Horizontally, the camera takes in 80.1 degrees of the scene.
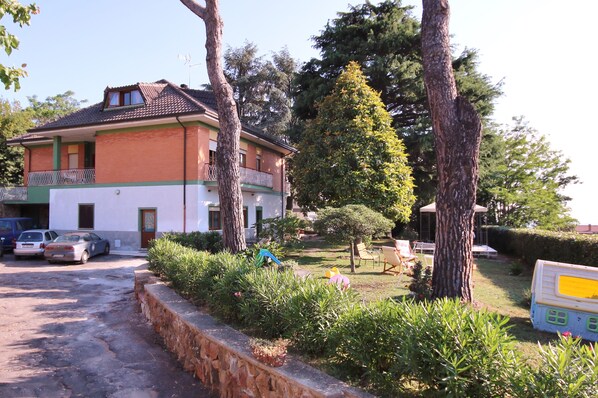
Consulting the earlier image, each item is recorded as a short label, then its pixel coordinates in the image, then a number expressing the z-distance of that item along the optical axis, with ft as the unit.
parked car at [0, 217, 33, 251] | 57.62
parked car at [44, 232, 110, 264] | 47.73
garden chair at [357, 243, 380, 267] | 37.01
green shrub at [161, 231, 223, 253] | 35.55
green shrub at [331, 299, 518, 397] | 7.47
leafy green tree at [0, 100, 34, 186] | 89.71
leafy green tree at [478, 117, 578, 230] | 70.49
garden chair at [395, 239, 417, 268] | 31.14
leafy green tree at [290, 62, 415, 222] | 49.16
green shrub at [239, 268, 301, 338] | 13.03
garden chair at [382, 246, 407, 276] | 30.53
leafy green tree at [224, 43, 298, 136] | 108.88
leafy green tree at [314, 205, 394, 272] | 33.94
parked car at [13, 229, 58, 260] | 51.49
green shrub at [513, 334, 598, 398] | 6.45
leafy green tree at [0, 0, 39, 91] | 19.56
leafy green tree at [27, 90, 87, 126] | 125.39
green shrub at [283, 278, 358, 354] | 11.44
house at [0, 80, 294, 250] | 58.44
